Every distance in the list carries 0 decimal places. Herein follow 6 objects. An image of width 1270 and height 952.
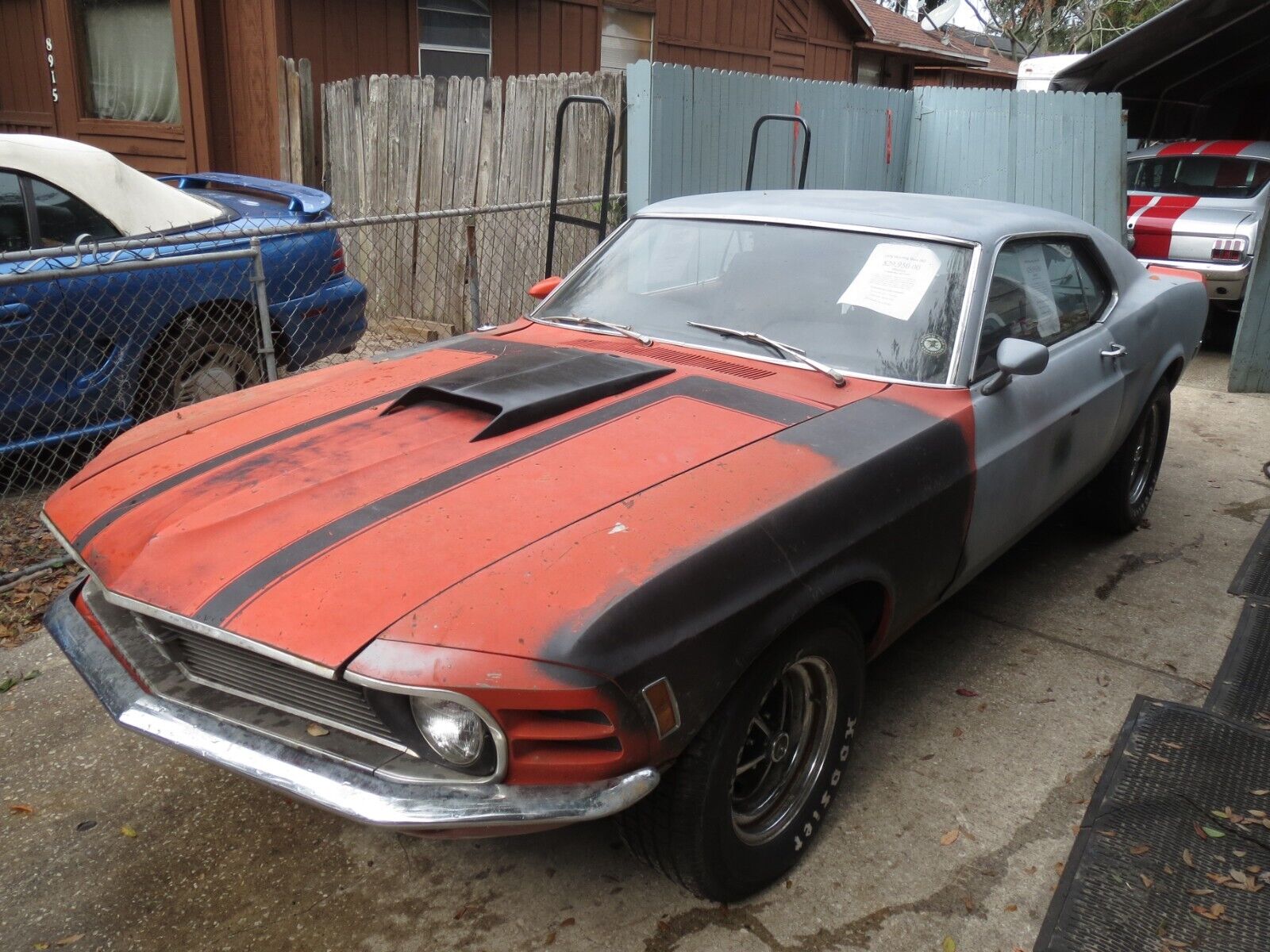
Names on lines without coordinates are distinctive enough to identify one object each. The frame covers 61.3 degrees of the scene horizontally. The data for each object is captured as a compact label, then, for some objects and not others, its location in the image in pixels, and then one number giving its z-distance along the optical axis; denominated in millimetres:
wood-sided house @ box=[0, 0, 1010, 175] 9656
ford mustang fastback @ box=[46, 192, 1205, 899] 2098
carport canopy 10453
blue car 4820
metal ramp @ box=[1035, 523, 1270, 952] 2541
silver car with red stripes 8906
